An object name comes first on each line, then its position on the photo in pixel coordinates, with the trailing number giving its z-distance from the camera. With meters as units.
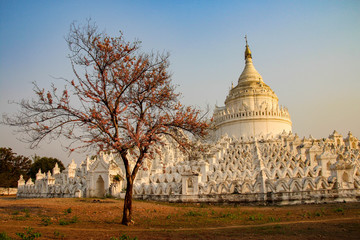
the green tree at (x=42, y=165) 68.50
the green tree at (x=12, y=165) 58.16
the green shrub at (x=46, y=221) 12.03
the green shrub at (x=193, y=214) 14.27
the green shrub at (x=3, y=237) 7.92
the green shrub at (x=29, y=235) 8.50
